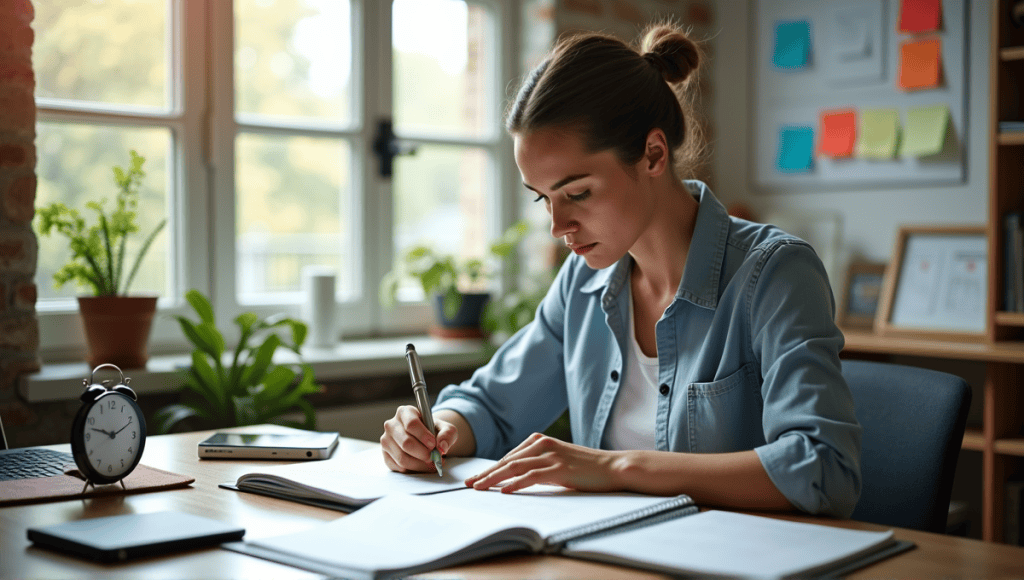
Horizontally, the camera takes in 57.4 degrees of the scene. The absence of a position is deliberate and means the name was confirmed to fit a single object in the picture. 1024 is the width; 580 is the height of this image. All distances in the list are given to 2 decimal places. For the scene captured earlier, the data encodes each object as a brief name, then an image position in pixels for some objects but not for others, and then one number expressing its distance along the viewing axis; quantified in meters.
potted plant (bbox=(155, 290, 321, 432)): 2.22
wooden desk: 0.89
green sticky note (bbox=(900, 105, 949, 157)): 2.89
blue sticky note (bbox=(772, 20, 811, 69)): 3.23
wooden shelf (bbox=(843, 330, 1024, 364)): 2.37
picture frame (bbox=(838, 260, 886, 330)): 3.03
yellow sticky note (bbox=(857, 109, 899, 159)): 3.00
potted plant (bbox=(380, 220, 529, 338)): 2.83
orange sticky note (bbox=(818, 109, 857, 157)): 3.10
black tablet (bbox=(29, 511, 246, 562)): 0.94
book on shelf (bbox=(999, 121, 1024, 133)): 2.44
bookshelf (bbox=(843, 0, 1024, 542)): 2.46
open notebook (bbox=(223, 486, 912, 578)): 0.87
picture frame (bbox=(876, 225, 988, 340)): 2.74
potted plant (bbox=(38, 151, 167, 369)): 2.18
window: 2.42
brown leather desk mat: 1.19
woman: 1.16
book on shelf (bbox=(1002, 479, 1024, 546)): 2.51
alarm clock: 1.21
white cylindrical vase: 2.67
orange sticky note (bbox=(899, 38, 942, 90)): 2.90
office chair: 1.34
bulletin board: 2.90
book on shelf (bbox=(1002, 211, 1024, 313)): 2.48
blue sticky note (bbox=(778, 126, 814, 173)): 3.23
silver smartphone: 1.48
